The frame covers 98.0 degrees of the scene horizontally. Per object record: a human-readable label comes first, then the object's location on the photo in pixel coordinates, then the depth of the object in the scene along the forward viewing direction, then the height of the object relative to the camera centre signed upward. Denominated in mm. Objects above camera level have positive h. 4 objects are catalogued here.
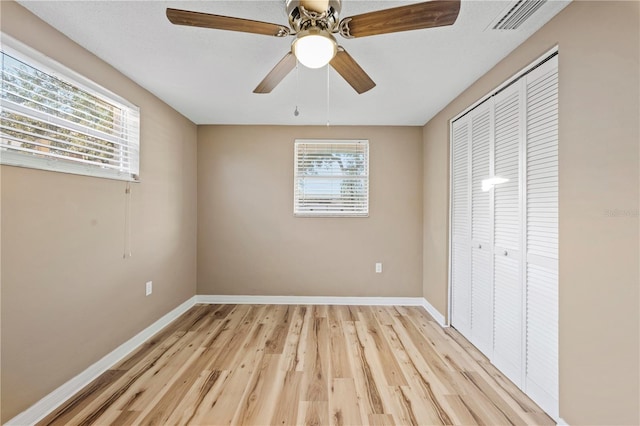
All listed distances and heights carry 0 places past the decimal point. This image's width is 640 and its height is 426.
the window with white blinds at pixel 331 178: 3746 +466
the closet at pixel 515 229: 1723 -121
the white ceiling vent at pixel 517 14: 1528 +1154
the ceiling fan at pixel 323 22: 1204 +878
